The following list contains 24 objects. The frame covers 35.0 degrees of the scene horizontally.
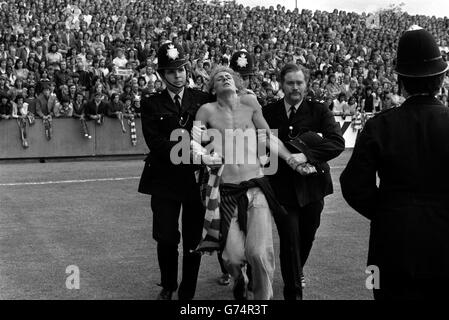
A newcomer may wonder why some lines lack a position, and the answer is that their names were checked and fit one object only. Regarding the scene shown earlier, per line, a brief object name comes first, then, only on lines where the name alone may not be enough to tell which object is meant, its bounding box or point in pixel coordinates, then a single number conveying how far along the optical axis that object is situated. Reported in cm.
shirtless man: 527
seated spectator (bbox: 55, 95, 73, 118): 1849
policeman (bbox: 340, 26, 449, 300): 334
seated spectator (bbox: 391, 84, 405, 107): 2261
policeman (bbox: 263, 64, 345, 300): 573
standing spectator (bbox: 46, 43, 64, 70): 2070
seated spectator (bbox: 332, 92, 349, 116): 2155
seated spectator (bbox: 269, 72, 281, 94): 2122
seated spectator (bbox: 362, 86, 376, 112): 2270
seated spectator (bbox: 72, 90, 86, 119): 1850
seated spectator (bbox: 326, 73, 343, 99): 2292
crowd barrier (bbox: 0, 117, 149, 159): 1794
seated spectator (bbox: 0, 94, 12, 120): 1781
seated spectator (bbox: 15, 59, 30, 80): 1959
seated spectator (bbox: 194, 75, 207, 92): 1991
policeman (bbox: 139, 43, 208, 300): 590
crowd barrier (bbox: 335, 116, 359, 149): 2064
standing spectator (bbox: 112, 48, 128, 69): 2152
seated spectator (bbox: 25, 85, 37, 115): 1830
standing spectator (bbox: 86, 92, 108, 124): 1862
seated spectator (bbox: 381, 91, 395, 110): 2292
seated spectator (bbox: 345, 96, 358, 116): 2125
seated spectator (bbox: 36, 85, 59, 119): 1834
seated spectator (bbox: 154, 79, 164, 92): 1959
